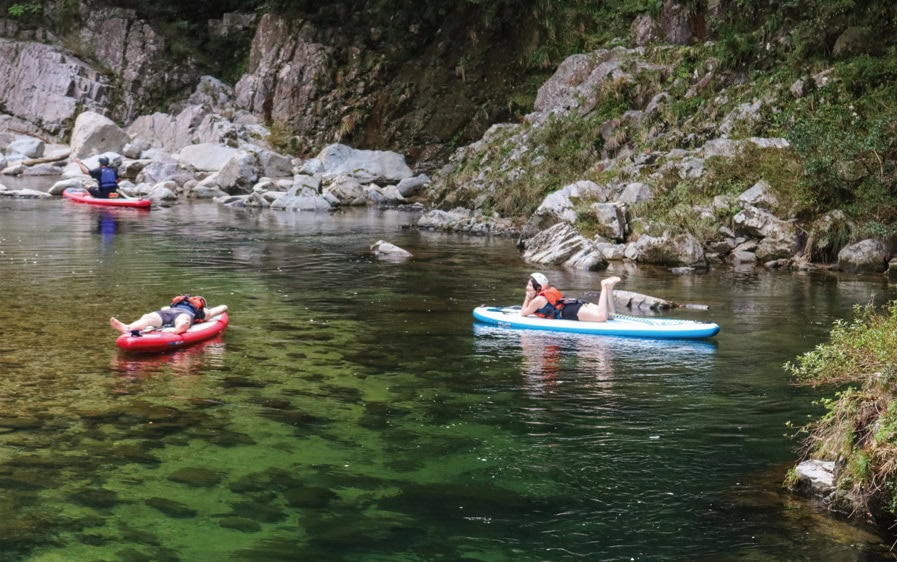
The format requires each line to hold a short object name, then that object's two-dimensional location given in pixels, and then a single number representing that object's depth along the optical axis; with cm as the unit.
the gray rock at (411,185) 3688
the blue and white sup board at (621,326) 1238
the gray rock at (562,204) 2322
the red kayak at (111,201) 3003
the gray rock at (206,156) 3966
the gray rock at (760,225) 2034
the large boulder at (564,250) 2005
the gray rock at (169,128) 4300
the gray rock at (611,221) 2212
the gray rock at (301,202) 3272
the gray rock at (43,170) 4128
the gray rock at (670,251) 1991
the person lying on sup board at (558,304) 1299
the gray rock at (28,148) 4286
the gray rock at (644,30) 3269
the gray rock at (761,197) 2078
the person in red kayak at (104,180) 3011
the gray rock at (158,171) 3759
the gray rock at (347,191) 3494
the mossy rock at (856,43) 2386
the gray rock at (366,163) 3875
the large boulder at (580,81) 3006
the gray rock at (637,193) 2289
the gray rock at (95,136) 4094
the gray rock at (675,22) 3164
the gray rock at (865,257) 1869
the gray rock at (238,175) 3633
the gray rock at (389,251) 2073
